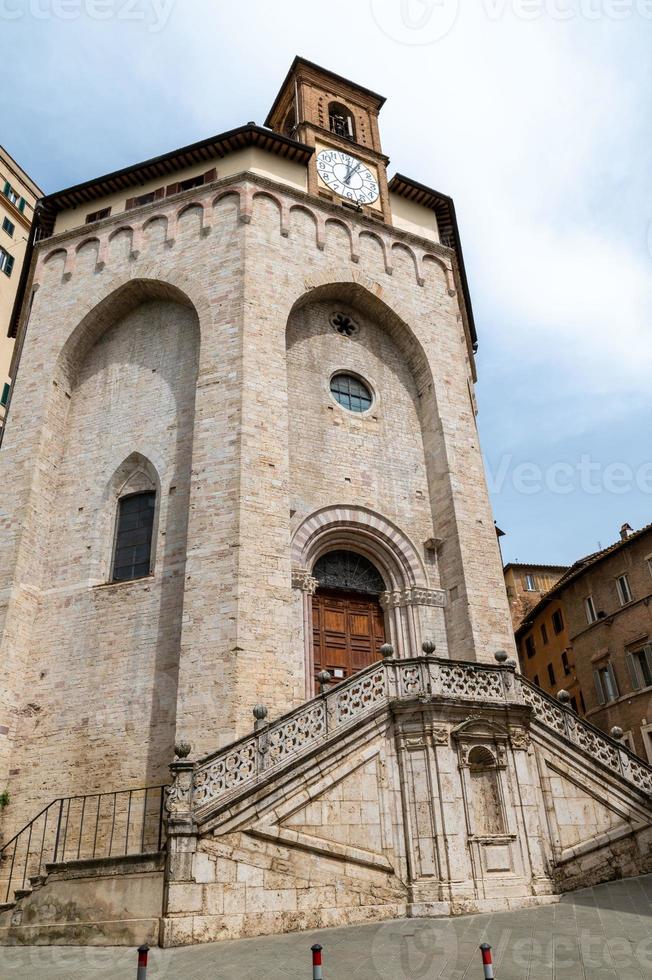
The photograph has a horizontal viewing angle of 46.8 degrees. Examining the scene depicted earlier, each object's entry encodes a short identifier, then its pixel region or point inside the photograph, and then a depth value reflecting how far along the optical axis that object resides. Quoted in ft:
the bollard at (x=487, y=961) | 18.44
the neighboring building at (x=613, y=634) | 79.92
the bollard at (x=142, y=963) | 18.19
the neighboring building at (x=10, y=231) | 100.72
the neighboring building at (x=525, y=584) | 125.80
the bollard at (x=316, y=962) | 18.15
